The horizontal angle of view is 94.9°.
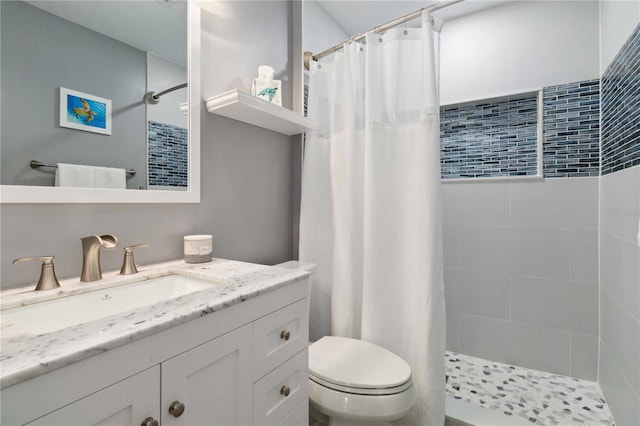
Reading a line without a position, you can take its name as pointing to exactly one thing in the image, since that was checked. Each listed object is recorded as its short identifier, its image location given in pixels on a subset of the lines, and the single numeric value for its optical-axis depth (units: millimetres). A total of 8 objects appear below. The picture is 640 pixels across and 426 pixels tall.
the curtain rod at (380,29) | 1355
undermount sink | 722
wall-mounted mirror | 825
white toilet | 1083
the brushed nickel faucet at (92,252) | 894
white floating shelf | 1237
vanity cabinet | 475
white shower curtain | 1337
